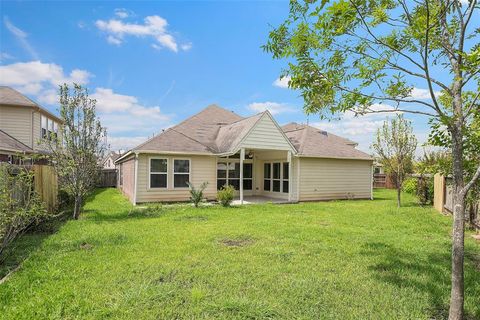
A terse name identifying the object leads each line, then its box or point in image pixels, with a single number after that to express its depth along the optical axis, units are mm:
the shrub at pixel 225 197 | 14492
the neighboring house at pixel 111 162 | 46938
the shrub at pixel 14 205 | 5715
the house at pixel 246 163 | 15828
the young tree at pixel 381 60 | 3467
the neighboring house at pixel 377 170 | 37088
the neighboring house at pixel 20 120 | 18236
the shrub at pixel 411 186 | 17239
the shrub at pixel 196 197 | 14086
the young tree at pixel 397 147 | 14547
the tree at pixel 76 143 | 10867
